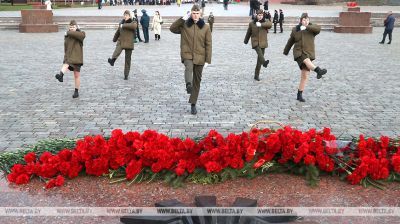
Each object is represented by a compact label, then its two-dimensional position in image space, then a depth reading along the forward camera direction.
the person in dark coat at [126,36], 10.82
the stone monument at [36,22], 23.97
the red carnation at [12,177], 4.32
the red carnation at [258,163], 4.44
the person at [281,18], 24.34
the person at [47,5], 25.37
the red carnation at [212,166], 4.25
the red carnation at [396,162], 4.30
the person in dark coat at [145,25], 20.03
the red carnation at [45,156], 4.42
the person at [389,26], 19.53
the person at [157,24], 20.45
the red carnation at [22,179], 4.27
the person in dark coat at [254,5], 28.84
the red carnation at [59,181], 4.22
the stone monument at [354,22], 24.61
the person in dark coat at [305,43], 8.80
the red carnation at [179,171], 4.29
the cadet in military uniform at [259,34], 10.84
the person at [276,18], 24.53
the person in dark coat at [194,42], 7.73
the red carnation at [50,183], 4.22
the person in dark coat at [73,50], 9.05
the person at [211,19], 21.72
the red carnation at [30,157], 4.43
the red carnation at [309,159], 4.30
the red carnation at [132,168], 4.30
